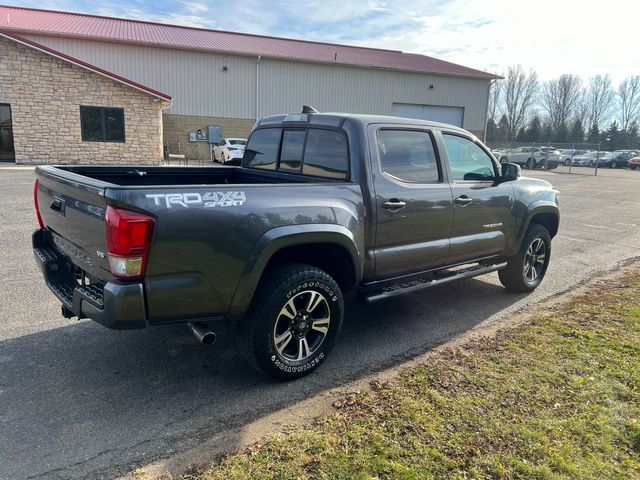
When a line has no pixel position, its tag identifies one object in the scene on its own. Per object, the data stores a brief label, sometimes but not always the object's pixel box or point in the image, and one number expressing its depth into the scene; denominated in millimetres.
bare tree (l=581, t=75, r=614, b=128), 85188
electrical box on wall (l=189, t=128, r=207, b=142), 29031
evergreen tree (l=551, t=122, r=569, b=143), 72000
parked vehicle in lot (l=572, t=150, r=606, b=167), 45000
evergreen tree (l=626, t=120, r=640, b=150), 67625
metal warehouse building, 20797
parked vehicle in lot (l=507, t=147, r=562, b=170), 35531
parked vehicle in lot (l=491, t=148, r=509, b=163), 37088
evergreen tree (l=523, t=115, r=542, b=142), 72412
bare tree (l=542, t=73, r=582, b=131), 85500
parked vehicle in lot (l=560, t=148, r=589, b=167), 44156
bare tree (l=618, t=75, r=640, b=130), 85750
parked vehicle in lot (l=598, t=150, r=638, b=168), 46500
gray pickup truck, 2920
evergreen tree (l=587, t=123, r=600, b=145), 71688
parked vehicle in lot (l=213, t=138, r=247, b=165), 24641
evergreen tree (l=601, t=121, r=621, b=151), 68438
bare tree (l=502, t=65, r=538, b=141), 86562
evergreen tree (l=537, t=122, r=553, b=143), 72562
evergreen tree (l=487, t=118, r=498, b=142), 76725
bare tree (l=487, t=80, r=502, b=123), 86769
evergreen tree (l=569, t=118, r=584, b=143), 72125
